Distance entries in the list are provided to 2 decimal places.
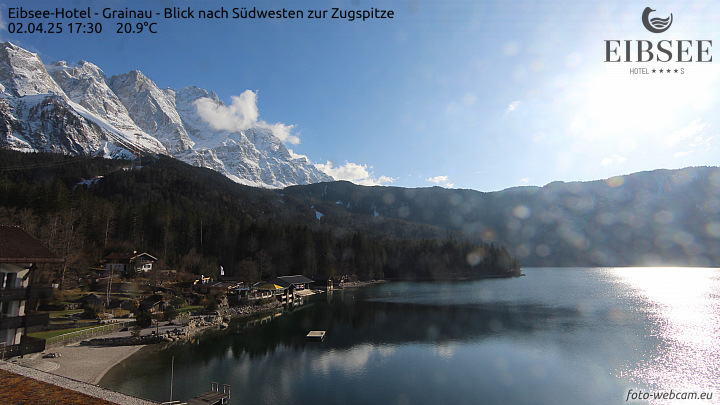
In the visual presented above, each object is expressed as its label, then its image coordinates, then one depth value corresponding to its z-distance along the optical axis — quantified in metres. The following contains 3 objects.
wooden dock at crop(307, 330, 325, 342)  41.16
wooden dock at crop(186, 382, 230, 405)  21.11
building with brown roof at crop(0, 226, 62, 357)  24.67
